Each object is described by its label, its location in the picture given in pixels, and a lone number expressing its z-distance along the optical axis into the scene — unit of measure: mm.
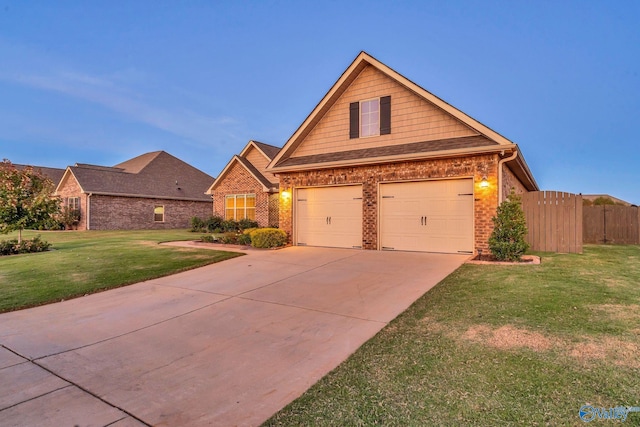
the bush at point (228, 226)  21859
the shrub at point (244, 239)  14016
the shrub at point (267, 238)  12773
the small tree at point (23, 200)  12977
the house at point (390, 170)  10039
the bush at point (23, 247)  12983
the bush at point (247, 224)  21266
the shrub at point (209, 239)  15469
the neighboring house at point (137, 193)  25125
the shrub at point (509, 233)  8828
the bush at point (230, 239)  14688
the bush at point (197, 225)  23828
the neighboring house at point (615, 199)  29594
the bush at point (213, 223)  22984
